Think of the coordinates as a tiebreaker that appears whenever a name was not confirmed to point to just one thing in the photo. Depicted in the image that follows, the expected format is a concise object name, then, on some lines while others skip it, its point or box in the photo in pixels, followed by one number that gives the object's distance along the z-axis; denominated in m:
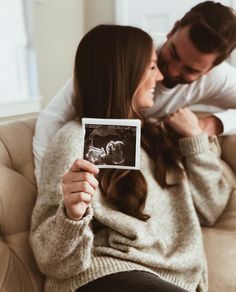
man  1.35
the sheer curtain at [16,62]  2.17
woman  0.93
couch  1.05
